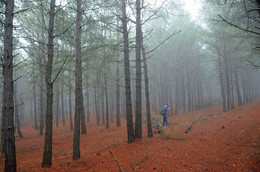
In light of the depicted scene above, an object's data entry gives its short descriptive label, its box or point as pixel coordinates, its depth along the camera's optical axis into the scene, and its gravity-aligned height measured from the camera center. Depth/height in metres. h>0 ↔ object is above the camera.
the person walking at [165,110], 12.39 -1.15
